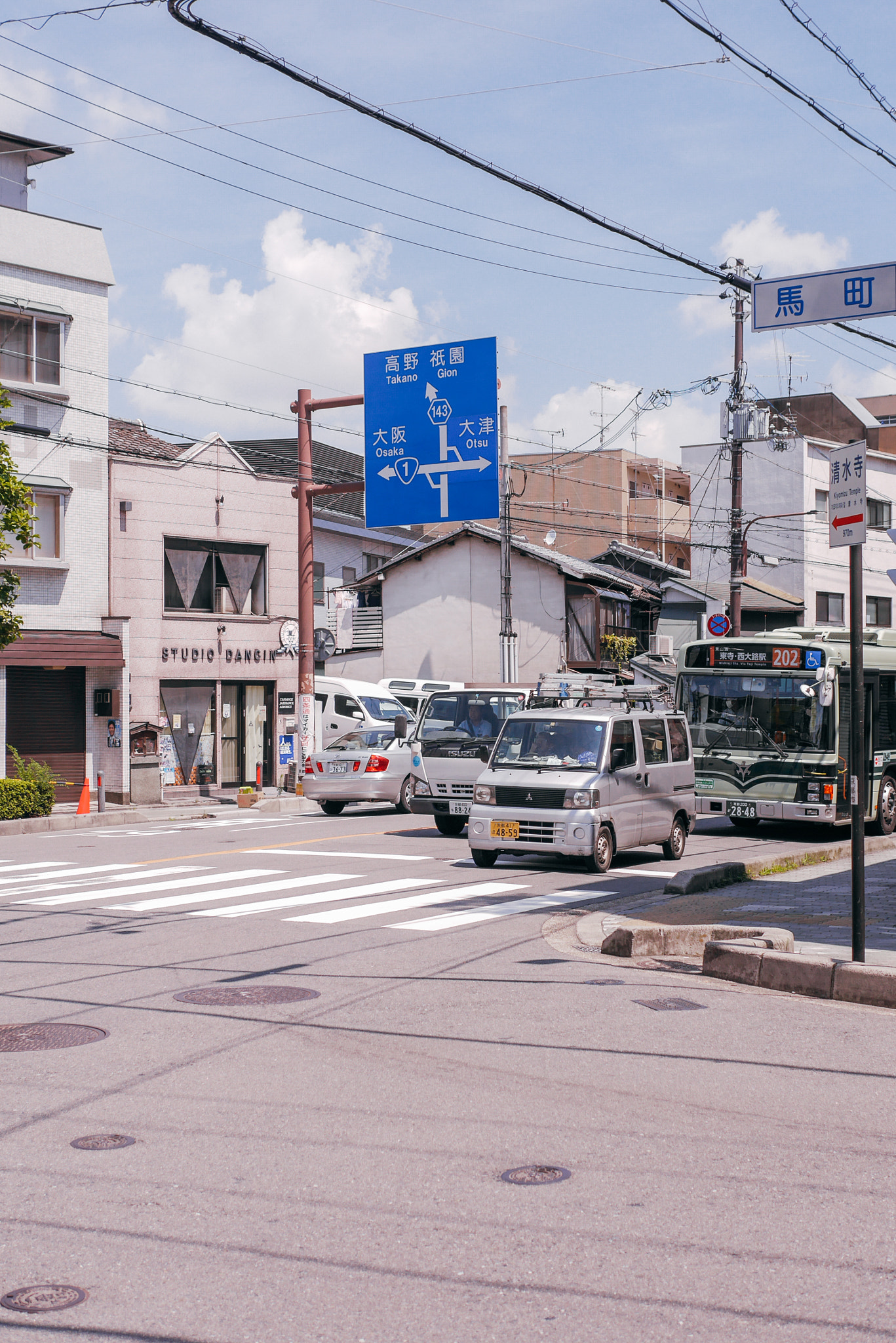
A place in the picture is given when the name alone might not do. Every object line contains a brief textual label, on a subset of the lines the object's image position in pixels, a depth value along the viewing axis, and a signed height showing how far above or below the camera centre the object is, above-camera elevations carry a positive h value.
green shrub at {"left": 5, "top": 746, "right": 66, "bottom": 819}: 24.62 -1.39
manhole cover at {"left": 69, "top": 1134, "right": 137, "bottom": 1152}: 5.53 -1.82
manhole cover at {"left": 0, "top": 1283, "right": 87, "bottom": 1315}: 4.04 -1.80
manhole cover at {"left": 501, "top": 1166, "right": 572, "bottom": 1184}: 5.16 -1.83
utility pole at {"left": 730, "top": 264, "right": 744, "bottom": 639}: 35.01 +5.88
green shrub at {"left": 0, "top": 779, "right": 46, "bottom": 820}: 23.88 -1.66
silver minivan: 15.52 -0.97
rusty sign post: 28.98 +3.17
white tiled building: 29.34 +4.88
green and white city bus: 20.06 -0.32
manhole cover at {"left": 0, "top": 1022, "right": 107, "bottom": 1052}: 7.29 -1.84
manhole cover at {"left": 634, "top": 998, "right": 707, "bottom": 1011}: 8.54 -1.92
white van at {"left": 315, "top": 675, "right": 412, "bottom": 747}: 32.66 +0.06
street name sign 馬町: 9.32 +2.95
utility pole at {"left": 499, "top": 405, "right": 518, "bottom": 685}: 34.97 +2.58
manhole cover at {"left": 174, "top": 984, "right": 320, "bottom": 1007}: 8.47 -1.86
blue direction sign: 24.94 +5.23
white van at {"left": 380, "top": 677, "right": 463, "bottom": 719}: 38.59 +0.53
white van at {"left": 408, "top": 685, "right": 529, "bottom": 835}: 20.02 -0.55
